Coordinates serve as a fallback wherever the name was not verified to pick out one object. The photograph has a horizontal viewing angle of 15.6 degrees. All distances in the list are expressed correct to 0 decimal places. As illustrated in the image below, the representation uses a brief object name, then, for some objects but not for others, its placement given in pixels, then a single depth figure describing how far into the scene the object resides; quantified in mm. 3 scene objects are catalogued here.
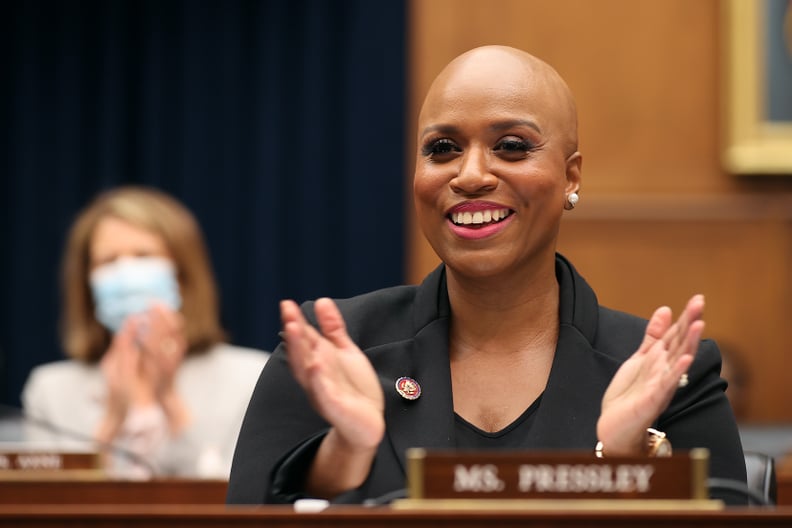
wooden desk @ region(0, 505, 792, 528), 2278
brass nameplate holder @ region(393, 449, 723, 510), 2322
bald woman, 2551
